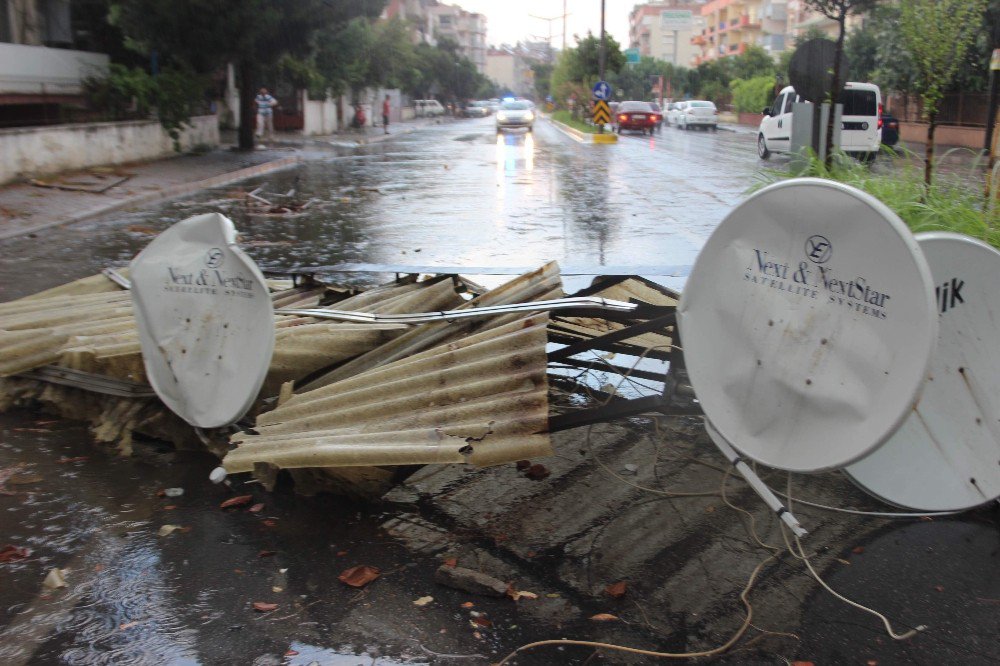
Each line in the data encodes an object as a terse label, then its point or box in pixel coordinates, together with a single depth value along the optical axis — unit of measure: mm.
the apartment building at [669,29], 128875
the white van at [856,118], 24438
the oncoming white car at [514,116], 48594
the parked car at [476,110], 100788
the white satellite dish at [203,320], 4227
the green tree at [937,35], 8969
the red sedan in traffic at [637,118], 46312
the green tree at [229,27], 23062
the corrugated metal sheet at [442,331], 4535
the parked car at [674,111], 56469
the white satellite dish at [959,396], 3385
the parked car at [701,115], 50969
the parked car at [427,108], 82925
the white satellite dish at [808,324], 2648
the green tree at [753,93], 55438
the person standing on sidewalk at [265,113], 34781
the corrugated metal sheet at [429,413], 3508
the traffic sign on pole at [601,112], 38125
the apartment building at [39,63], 23156
